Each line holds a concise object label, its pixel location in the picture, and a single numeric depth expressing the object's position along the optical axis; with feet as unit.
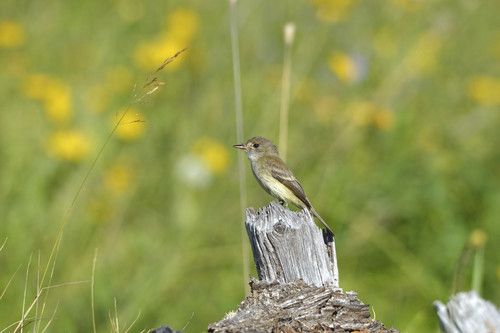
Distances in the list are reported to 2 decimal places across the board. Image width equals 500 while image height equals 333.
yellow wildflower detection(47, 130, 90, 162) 46.29
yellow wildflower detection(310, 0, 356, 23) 53.98
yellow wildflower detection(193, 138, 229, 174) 49.70
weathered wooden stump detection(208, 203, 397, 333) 21.03
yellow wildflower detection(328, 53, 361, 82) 52.31
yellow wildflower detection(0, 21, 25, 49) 50.21
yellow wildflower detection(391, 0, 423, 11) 57.59
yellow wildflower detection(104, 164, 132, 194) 48.37
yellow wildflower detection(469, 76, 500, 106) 57.57
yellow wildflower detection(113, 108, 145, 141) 47.83
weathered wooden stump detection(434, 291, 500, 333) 17.93
